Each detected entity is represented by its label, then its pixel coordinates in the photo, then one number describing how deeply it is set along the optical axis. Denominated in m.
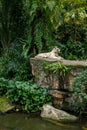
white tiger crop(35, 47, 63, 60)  10.22
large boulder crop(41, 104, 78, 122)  8.53
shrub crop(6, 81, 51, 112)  9.26
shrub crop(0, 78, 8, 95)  9.98
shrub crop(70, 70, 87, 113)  8.55
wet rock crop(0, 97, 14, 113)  9.21
